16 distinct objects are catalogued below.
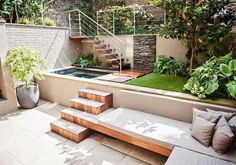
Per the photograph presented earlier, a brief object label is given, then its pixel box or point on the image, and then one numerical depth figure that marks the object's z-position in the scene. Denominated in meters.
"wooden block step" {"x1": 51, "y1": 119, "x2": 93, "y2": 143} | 3.70
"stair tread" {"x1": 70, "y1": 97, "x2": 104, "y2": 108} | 4.17
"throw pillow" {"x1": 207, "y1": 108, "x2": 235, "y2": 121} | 2.69
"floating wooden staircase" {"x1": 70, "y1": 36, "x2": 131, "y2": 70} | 6.95
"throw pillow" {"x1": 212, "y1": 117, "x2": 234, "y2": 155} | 2.42
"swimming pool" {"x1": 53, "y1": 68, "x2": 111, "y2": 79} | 6.58
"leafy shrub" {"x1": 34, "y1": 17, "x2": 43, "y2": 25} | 6.99
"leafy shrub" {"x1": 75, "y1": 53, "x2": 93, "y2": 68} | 7.48
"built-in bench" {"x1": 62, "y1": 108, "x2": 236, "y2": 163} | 2.68
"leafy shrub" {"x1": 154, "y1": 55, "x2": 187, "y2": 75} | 5.27
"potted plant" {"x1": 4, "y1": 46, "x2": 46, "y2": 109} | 4.93
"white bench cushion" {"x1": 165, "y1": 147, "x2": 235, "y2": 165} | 2.32
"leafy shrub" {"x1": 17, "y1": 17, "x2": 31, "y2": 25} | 6.29
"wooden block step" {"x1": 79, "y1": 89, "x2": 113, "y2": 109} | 4.28
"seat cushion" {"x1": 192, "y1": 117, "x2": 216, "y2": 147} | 2.62
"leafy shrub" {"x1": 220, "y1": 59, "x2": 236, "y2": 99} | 3.22
